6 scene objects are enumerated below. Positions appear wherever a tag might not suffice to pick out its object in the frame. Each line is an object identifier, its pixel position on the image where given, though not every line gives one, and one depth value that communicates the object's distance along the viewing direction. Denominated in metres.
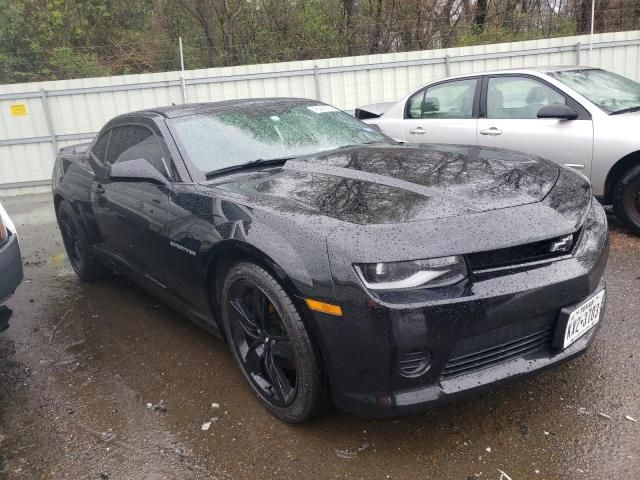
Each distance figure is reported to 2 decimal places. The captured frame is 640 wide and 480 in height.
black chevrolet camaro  2.12
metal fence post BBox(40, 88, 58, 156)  10.24
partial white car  3.19
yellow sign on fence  10.23
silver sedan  4.75
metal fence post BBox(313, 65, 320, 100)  10.45
